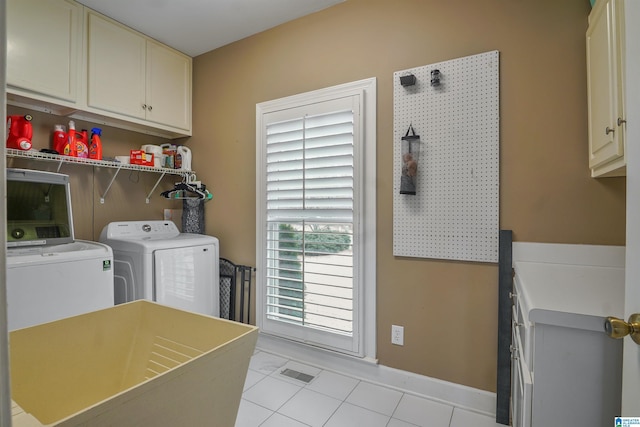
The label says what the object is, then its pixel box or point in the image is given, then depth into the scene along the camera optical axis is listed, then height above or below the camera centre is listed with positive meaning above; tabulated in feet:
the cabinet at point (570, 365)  2.71 -1.33
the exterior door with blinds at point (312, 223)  7.25 -0.21
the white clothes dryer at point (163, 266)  7.36 -1.29
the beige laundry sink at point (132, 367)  1.72 -1.12
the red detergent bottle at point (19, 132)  6.75 +1.77
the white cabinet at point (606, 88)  3.75 +1.71
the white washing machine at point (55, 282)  5.33 -1.27
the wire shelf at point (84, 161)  6.66 +1.29
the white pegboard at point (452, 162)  5.97 +1.05
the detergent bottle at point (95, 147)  8.14 +1.74
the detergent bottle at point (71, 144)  7.54 +1.69
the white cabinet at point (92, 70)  6.55 +3.54
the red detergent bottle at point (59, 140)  7.59 +1.80
